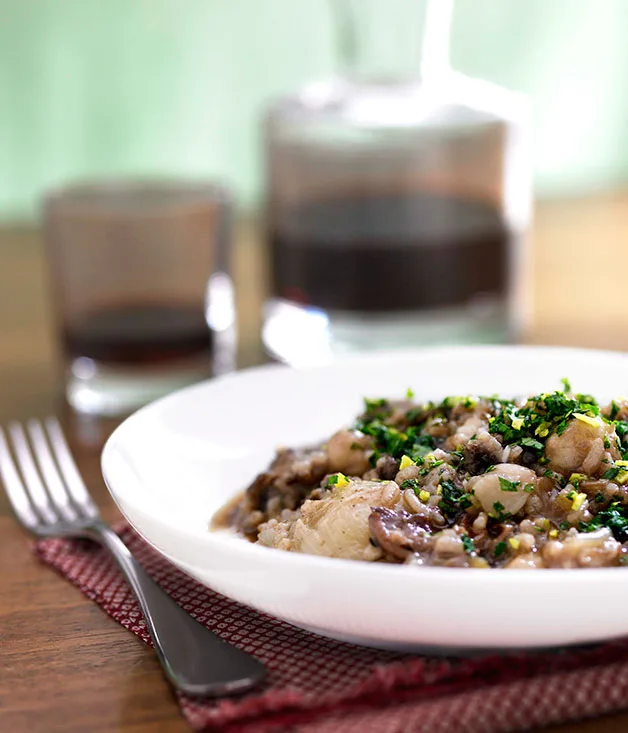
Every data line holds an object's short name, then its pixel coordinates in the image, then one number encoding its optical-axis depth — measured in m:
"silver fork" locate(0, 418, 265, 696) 0.50
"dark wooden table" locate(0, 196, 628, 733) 0.51
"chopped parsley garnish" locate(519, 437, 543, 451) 0.55
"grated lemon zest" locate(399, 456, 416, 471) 0.55
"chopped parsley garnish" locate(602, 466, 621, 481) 0.54
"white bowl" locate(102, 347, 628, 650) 0.45
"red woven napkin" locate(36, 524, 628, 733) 0.47
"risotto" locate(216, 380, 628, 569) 0.51
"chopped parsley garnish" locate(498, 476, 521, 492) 0.53
